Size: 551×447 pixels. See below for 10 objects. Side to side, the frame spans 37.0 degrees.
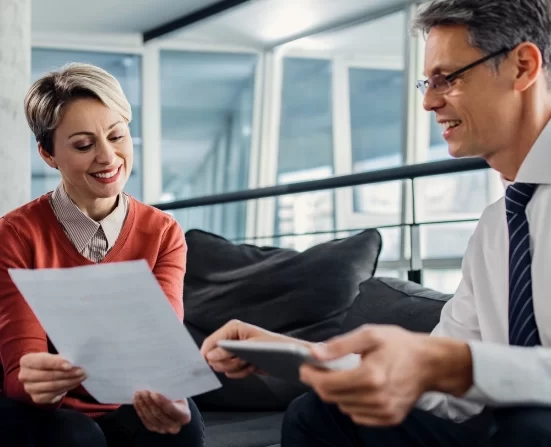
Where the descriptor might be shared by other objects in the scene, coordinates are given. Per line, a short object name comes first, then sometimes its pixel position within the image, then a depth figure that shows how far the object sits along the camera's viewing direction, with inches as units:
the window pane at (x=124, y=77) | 324.8
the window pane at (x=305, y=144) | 330.3
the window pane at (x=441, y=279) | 288.9
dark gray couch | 78.8
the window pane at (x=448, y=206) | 289.3
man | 36.6
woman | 60.4
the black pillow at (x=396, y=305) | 74.3
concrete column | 139.2
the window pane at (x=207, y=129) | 346.9
